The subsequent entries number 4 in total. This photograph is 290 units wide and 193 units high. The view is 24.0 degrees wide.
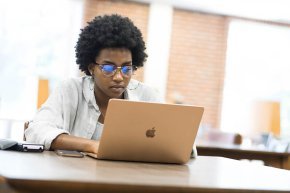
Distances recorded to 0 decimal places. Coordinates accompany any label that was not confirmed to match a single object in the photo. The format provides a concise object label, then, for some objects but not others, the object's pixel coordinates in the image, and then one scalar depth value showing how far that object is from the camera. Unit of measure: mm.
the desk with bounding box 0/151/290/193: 1555
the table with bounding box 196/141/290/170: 3749
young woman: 2543
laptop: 1998
